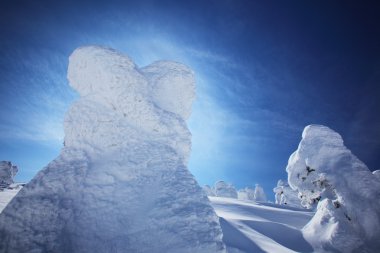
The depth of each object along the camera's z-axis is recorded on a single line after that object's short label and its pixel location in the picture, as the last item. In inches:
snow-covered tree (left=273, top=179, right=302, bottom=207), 1831.9
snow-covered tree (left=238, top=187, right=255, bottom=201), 2334.4
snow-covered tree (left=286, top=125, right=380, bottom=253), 458.0
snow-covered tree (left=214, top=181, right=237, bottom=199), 1871.3
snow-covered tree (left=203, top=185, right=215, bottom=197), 2097.1
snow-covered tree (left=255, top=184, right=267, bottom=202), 2085.4
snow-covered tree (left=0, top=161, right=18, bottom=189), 1353.3
